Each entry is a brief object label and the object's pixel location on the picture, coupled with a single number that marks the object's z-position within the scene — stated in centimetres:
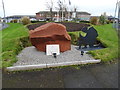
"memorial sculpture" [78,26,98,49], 503
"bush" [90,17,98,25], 1609
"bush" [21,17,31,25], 1535
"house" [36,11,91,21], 3091
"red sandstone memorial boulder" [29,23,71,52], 435
